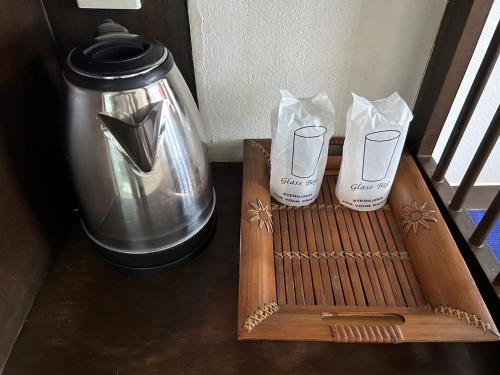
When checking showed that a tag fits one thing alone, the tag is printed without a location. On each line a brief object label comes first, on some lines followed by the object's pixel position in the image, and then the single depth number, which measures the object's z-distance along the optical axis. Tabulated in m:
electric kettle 0.46
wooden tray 0.48
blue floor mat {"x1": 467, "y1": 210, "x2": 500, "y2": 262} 1.13
